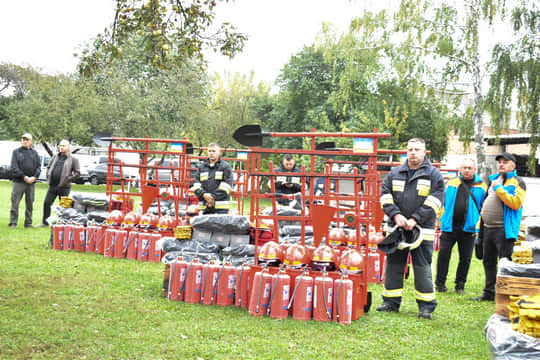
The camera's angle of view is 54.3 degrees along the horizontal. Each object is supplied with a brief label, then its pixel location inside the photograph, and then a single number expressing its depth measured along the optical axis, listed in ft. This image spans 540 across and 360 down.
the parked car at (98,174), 101.09
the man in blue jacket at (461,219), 24.63
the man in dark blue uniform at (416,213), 19.02
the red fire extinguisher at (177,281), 20.10
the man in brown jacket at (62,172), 37.06
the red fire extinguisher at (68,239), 30.17
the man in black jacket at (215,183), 28.09
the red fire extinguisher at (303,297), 18.06
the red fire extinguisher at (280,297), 18.16
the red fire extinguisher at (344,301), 17.80
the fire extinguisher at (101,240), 29.60
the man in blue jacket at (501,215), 22.26
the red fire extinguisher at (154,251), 28.40
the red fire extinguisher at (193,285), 19.88
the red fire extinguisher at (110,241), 28.94
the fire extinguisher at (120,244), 28.78
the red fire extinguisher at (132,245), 28.63
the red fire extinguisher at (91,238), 30.01
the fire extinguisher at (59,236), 30.29
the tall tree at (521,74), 51.44
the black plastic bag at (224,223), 23.39
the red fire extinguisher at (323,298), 17.99
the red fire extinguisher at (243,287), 19.49
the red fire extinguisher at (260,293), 18.37
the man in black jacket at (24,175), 37.70
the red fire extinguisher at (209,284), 19.80
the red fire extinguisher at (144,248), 28.35
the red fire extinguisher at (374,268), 25.77
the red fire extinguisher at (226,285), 19.74
